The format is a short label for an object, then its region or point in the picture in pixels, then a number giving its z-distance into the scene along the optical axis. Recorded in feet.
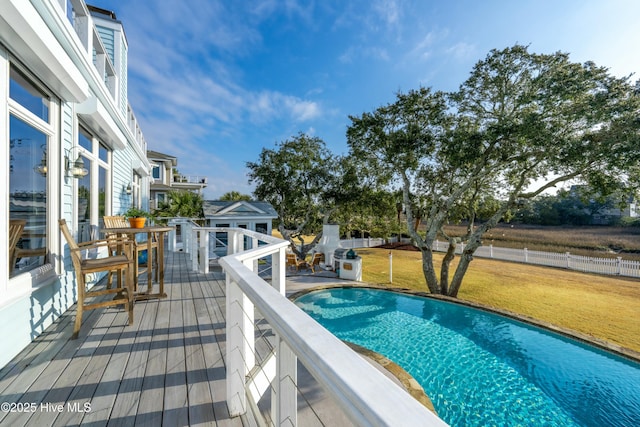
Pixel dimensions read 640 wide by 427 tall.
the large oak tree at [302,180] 52.85
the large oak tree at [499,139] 24.13
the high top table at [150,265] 12.43
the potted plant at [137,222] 13.16
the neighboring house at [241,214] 46.42
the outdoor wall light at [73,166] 11.54
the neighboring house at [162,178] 70.64
